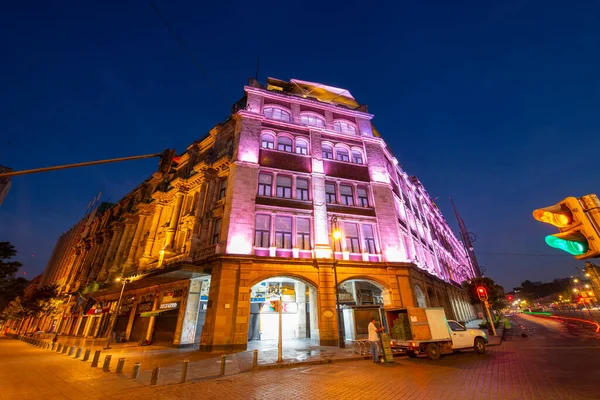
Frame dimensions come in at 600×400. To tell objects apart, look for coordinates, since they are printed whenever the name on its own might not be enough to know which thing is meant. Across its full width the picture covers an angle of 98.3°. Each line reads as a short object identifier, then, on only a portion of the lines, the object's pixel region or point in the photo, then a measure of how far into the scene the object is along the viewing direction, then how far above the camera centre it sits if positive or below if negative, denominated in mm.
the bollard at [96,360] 11445 -1243
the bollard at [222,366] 9617 -1327
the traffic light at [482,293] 19031 +1871
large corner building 18156 +6839
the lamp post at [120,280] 17917 +3572
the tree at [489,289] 31739 +3946
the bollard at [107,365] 10277 -1304
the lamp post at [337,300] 16094 +1443
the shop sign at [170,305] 19241 +1490
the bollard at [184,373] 8766 -1400
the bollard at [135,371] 9034 -1355
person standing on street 11570 -677
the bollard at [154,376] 8445 -1420
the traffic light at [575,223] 2737 +963
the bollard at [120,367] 9897 -1342
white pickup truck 12391 -583
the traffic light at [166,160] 8273 +4929
